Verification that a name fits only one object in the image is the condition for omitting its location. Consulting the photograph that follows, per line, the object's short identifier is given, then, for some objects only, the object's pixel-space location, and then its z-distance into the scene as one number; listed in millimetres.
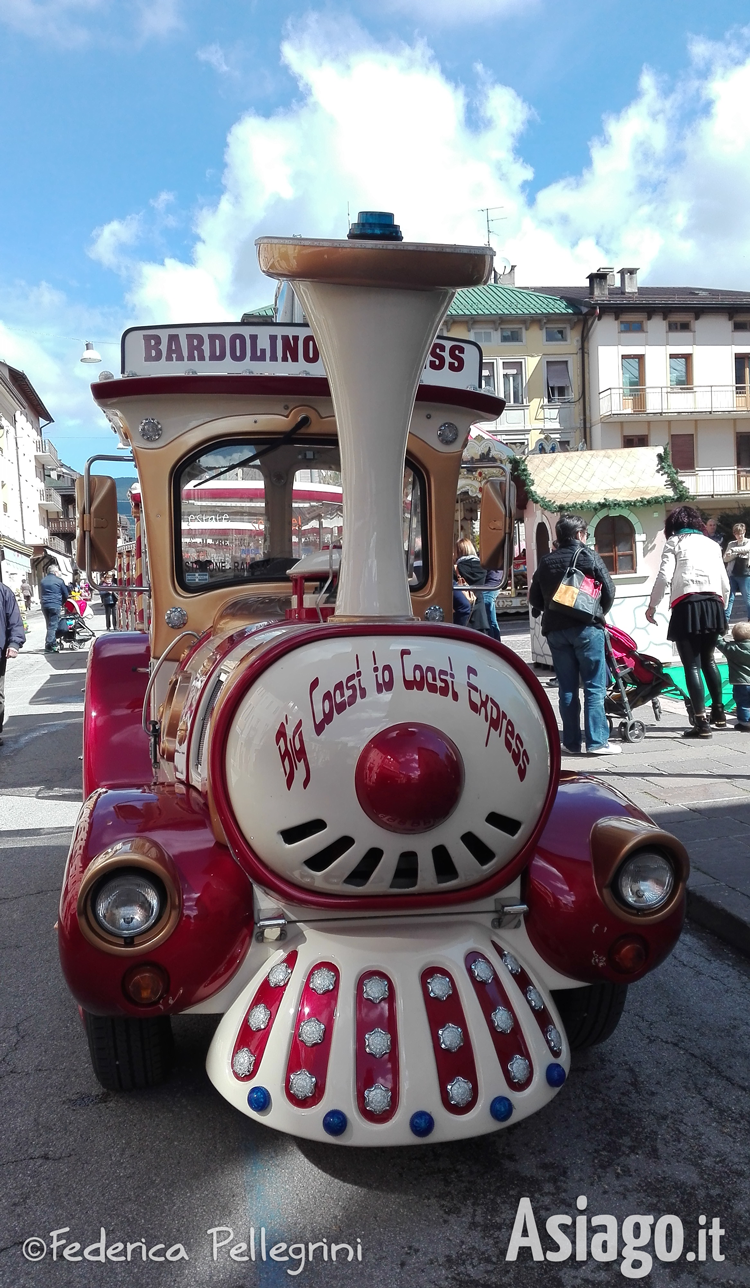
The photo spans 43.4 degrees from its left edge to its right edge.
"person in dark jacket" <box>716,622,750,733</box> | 7422
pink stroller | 7492
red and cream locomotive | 2160
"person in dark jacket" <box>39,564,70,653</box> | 17688
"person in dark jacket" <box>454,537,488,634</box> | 8469
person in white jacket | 7141
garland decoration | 10539
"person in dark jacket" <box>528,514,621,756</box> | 6699
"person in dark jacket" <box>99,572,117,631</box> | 21431
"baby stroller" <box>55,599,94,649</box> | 19328
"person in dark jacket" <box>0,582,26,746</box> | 8523
